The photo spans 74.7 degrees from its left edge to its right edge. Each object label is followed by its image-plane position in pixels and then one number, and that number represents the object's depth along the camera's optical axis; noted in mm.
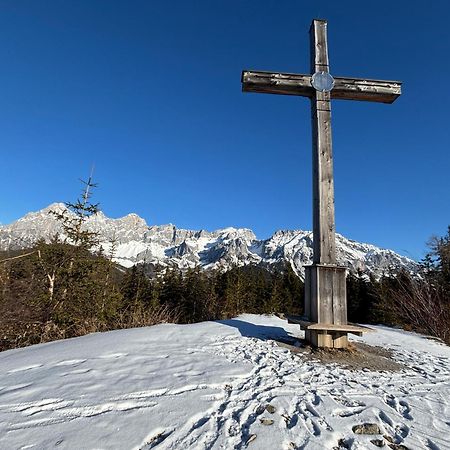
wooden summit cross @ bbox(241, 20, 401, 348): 4484
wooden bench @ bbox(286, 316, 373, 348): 4285
